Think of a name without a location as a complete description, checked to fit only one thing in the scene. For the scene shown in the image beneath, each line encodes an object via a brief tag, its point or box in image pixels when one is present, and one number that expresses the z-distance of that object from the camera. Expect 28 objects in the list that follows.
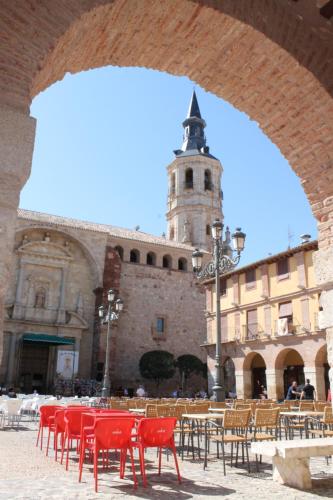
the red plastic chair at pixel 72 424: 5.97
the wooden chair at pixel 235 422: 5.82
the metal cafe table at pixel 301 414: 7.28
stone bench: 4.63
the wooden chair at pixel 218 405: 9.28
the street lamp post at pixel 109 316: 17.73
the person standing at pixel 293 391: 13.20
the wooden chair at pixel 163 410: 7.19
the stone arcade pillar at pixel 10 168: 2.83
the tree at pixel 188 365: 30.23
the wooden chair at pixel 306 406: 9.64
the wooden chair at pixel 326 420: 6.79
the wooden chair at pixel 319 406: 9.83
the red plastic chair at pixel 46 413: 7.64
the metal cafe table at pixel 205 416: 6.28
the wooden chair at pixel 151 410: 7.06
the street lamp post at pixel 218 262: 10.38
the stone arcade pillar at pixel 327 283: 4.65
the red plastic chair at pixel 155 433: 4.86
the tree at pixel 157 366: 28.80
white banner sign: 25.78
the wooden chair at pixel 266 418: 6.50
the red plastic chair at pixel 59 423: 6.48
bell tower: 41.38
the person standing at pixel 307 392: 12.45
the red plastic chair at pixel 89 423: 5.14
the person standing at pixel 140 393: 21.48
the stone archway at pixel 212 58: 3.16
